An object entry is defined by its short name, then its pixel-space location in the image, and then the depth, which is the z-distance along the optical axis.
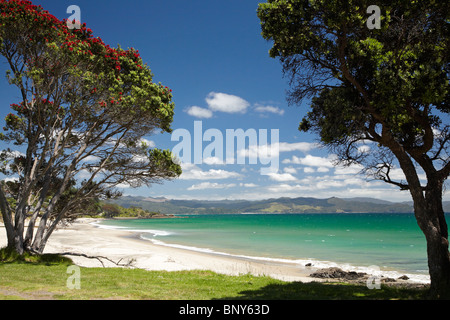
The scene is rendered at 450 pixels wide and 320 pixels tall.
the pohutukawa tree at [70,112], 13.16
